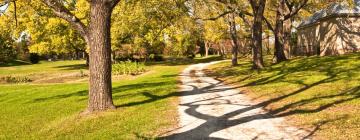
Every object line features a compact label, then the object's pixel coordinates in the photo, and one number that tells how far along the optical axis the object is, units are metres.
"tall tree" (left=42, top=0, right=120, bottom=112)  13.46
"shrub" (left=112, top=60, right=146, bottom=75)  36.66
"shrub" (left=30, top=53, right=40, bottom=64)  93.85
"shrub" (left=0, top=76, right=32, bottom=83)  36.56
